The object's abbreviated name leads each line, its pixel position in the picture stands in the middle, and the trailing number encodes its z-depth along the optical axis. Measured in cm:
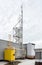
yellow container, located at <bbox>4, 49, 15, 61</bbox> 847
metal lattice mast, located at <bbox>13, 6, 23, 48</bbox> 1135
